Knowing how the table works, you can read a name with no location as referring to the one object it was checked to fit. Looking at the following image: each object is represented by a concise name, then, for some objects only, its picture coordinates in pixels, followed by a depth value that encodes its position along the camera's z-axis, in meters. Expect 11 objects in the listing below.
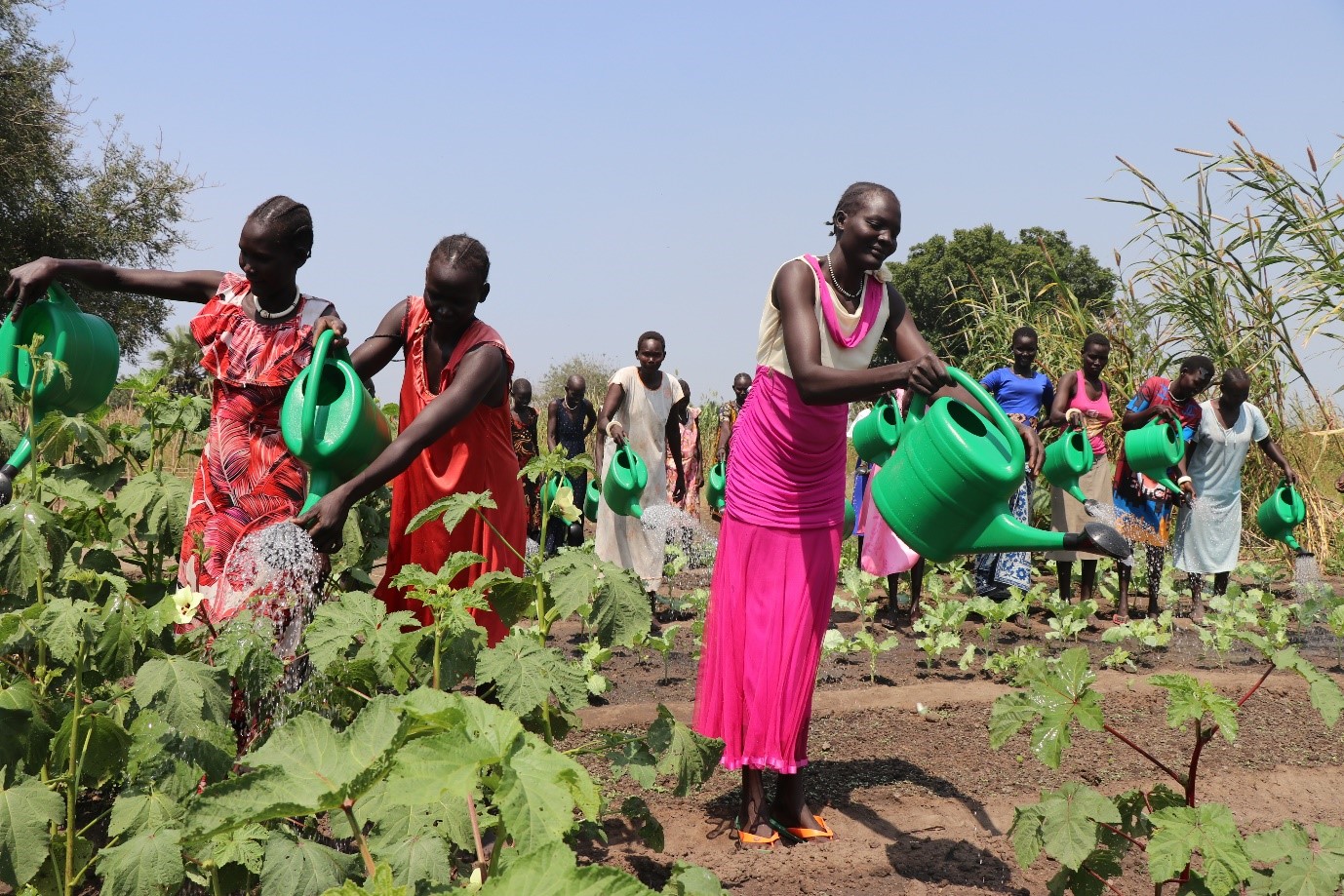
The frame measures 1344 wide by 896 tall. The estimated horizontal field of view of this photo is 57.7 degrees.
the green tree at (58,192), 14.63
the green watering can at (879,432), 3.62
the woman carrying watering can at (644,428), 6.92
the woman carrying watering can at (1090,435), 6.79
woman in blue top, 7.08
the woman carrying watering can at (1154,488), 6.66
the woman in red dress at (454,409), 2.87
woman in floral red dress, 2.86
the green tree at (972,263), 27.84
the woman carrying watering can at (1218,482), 7.04
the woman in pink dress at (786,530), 3.04
